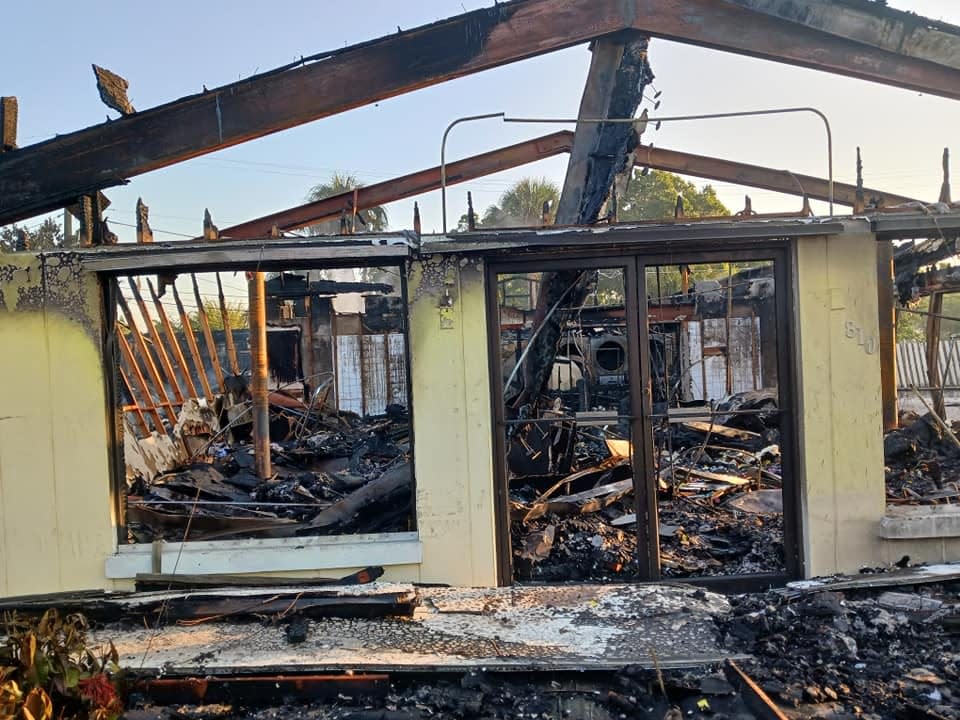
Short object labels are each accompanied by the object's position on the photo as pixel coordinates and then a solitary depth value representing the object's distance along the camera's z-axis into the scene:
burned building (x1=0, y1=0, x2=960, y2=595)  5.31
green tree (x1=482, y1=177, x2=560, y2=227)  30.26
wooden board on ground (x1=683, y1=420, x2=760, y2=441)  11.98
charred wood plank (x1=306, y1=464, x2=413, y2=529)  6.50
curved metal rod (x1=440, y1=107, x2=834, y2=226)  5.43
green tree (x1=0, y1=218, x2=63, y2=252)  15.35
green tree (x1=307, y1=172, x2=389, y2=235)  27.34
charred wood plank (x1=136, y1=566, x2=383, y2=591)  5.27
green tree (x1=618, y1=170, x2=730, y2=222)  33.00
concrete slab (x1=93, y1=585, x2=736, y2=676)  4.21
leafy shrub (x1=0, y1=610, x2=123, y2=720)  3.51
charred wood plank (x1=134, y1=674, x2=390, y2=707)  4.05
